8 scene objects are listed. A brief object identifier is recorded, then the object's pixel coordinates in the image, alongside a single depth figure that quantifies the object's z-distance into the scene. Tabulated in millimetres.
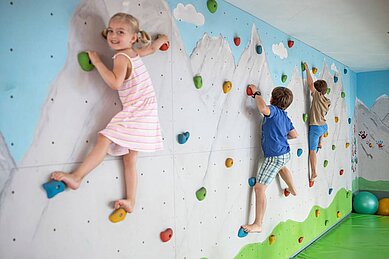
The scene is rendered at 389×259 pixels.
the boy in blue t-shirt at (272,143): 2227
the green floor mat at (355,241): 3096
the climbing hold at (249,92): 2207
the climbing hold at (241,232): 2154
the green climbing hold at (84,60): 1234
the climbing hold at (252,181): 2264
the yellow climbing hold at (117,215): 1326
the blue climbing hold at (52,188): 1130
